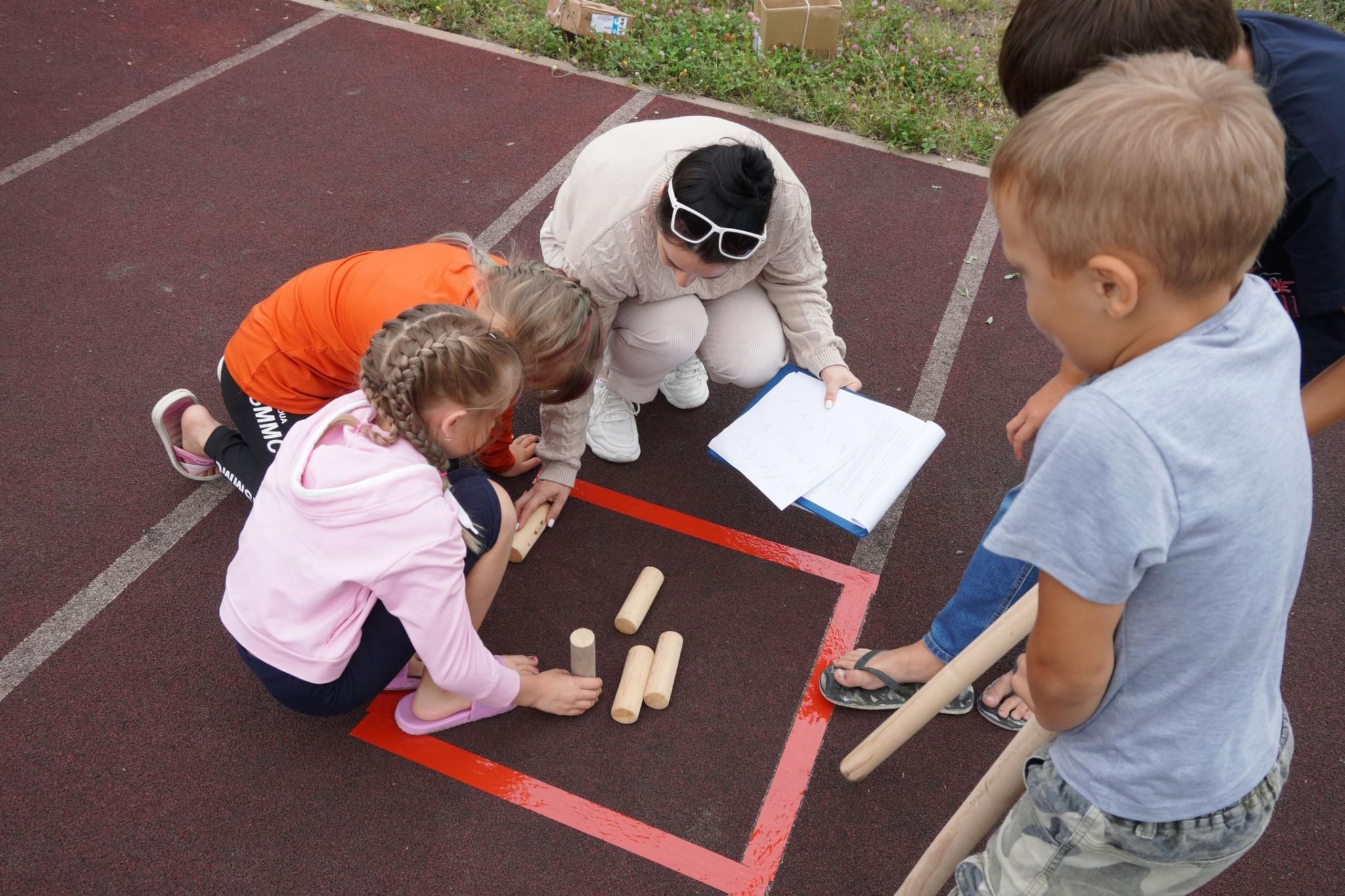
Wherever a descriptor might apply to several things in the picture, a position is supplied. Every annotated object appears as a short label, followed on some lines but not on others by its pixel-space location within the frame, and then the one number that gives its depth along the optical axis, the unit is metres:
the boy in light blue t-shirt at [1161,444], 1.12
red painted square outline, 2.30
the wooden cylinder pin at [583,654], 2.47
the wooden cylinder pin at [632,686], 2.53
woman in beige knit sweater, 2.38
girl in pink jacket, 1.98
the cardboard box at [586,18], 5.55
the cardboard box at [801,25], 5.55
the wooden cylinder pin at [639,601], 2.75
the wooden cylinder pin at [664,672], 2.56
